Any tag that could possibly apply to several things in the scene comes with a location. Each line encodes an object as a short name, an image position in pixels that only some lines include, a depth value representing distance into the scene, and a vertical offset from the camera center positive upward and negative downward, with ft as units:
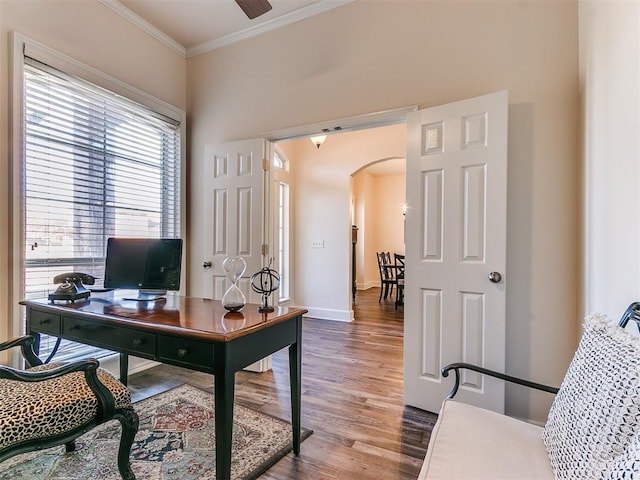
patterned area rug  5.30 -3.87
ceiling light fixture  15.44 +4.67
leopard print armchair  3.95 -2.27
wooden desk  4.36 -1.54
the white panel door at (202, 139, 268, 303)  9.66 +0.87
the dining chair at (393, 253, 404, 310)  19.32 -2.70
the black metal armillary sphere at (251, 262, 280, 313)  5.82 -0.97
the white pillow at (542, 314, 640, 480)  2.64 -1.49
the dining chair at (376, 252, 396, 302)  21.33 -2.22
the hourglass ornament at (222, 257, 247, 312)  5.71 -1.02
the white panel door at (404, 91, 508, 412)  6.70 -0.17
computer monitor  6.99 -0.61
